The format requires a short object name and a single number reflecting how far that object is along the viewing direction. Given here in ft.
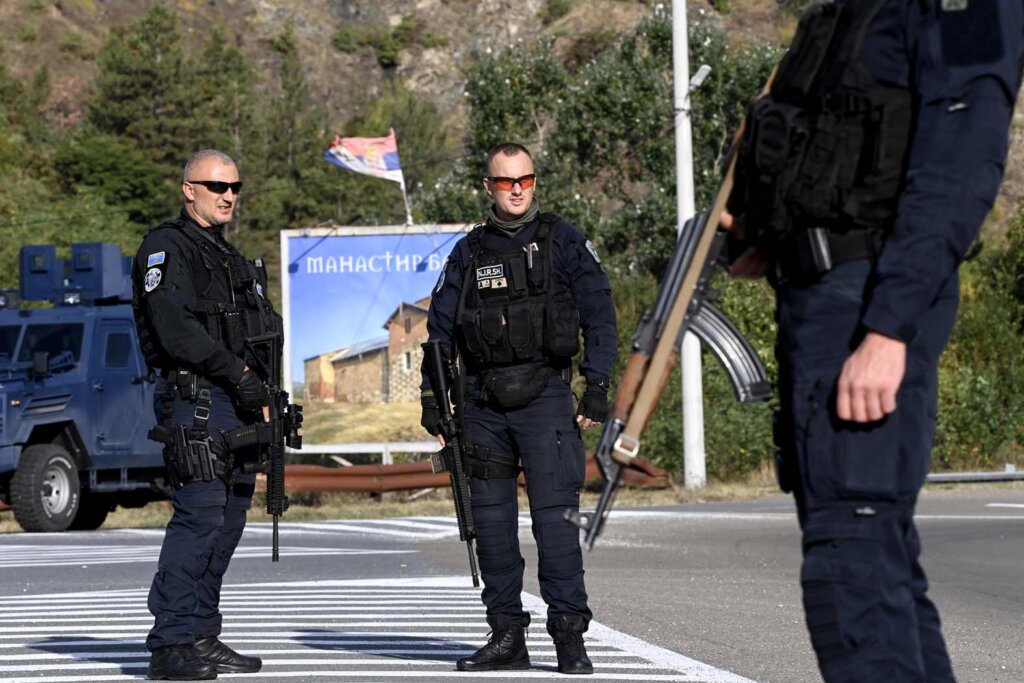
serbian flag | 106.93
